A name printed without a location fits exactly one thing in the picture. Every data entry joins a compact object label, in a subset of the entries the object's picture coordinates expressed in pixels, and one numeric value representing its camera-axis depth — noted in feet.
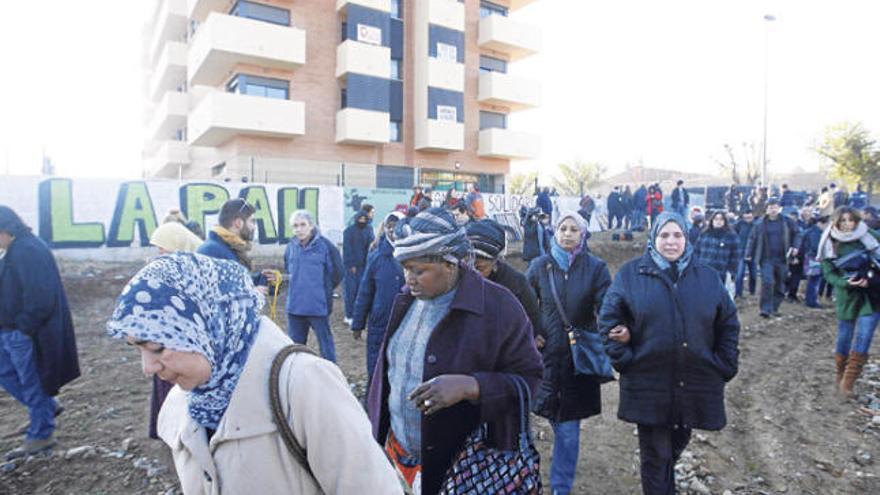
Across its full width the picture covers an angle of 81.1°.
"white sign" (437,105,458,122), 90.12
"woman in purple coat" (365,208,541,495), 7.22
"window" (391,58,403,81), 91.32
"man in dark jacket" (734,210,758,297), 36.83
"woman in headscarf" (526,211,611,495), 11.87
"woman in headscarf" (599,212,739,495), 9.78
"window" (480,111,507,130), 99.09
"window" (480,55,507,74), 100.42
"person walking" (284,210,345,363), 19.52
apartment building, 74.69
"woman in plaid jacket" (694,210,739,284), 30.86
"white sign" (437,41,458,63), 90.98
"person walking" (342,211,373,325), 28.53
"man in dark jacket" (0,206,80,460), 13.65
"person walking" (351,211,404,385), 17.22
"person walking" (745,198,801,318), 31.24
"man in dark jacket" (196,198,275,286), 13.88
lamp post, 72.74
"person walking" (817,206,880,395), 17.58
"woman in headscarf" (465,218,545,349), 11.38
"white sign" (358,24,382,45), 82.69
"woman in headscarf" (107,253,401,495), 4.55
